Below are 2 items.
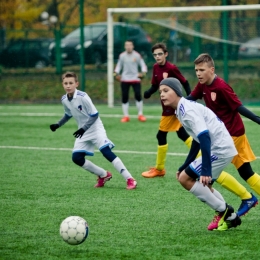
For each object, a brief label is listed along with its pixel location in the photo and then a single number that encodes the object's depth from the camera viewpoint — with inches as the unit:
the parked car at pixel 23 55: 1623.8
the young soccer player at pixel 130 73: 1126.2
